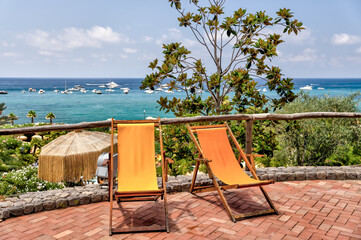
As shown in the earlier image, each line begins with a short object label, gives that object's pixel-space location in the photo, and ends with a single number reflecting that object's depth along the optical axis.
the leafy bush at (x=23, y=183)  5.18
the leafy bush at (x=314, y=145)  6.03
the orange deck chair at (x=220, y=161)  3.64
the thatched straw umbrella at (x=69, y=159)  7.27
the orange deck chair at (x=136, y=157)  3.55
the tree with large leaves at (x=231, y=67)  7.41
